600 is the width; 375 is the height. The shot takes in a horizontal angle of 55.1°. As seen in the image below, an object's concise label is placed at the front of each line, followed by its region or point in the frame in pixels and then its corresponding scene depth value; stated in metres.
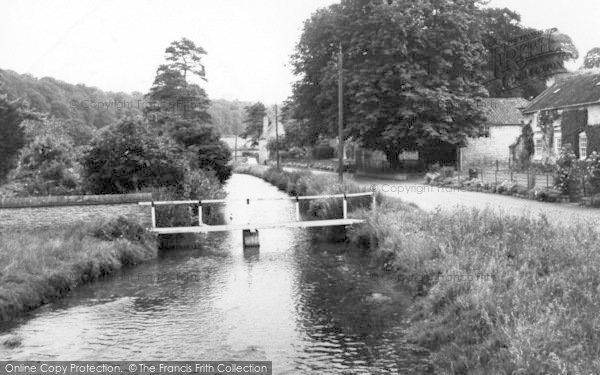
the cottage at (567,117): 33.09
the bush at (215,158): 35.25
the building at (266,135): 97.75
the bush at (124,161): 20.14
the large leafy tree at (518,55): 64.62
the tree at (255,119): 112.38
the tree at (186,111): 35.06
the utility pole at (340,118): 31.67
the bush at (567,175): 23.02
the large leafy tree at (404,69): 37.66
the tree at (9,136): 25.67
